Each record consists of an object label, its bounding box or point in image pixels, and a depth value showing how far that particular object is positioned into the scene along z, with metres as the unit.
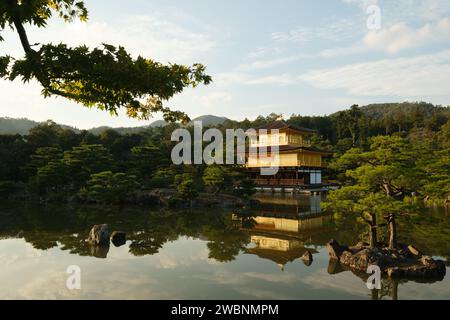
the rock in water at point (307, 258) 8.98
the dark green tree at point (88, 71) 3.81
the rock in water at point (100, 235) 11.27
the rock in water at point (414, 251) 8.82
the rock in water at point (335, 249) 9.27
